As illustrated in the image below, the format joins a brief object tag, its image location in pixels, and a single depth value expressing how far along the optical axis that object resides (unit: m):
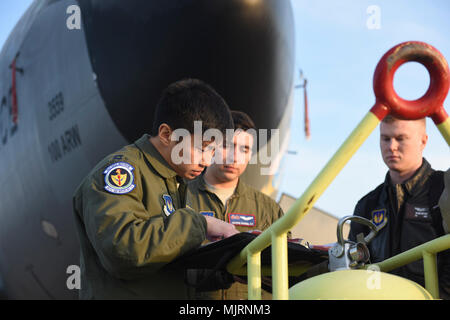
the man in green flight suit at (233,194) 3.14
